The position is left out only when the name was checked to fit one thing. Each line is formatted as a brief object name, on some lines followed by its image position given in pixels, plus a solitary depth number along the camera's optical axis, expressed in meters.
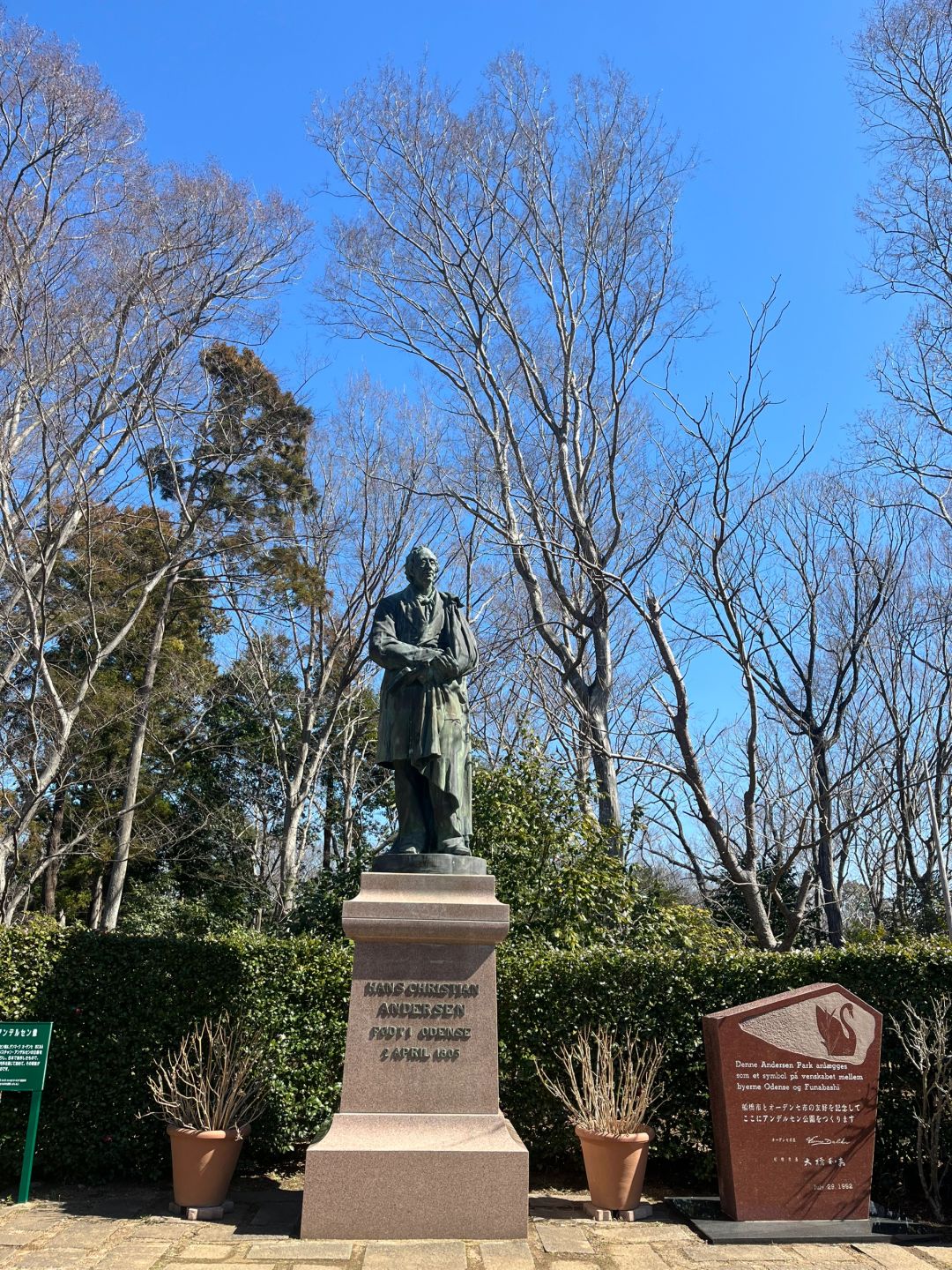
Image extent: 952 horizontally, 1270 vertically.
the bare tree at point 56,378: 12.43
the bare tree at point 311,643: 19.17
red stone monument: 6.23
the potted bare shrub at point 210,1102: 6.40
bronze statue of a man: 6.92
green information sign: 6.69
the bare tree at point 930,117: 11.55
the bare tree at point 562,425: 14.67
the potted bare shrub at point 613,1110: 6.47
